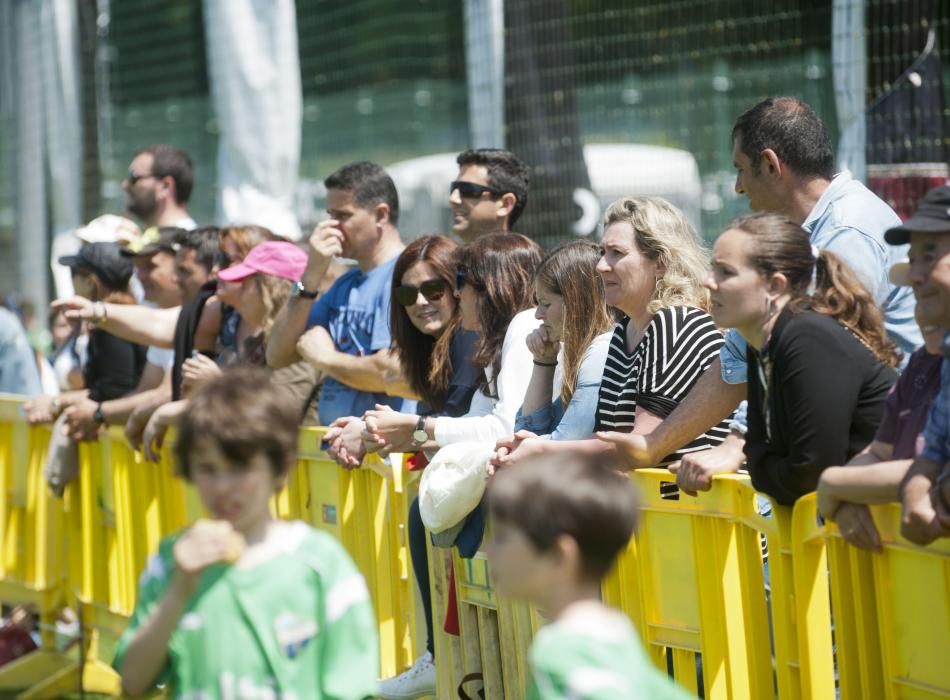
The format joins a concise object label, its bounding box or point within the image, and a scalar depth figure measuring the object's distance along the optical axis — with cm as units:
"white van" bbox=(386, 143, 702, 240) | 2441
